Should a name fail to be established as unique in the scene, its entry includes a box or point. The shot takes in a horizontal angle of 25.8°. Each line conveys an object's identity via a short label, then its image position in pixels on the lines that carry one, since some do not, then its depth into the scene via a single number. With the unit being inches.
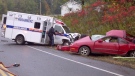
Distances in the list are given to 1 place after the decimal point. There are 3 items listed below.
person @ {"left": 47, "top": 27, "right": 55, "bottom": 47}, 868.6
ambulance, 873.5
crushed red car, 667.4
